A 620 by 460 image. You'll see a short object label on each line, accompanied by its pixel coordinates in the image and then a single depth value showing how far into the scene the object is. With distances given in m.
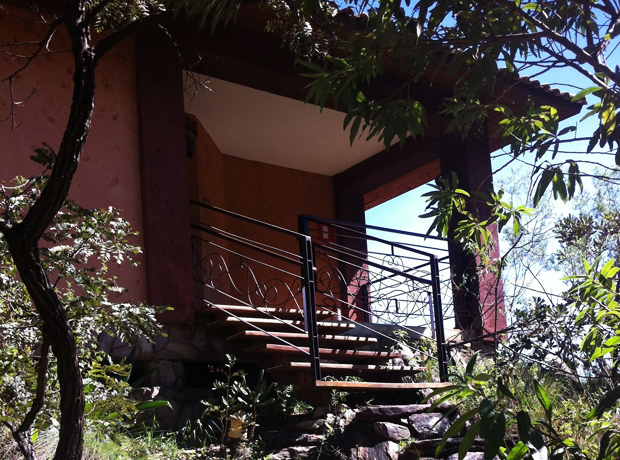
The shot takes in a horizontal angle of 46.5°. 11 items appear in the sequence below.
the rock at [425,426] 4.91
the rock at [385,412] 4.99
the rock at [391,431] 4.78
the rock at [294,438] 4.88
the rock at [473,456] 4.56
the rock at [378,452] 4.57
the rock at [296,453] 4.64
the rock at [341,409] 5.12
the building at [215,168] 5.48
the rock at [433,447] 4.70
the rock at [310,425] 5.02
